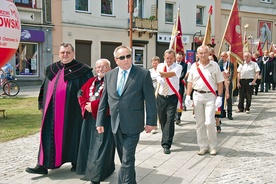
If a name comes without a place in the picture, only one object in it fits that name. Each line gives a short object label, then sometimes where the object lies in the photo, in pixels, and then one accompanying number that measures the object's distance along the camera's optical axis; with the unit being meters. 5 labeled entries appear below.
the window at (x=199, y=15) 32.06
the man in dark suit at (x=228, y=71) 10.38
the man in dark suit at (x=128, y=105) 4.41
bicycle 16.27
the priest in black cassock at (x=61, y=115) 5.29
